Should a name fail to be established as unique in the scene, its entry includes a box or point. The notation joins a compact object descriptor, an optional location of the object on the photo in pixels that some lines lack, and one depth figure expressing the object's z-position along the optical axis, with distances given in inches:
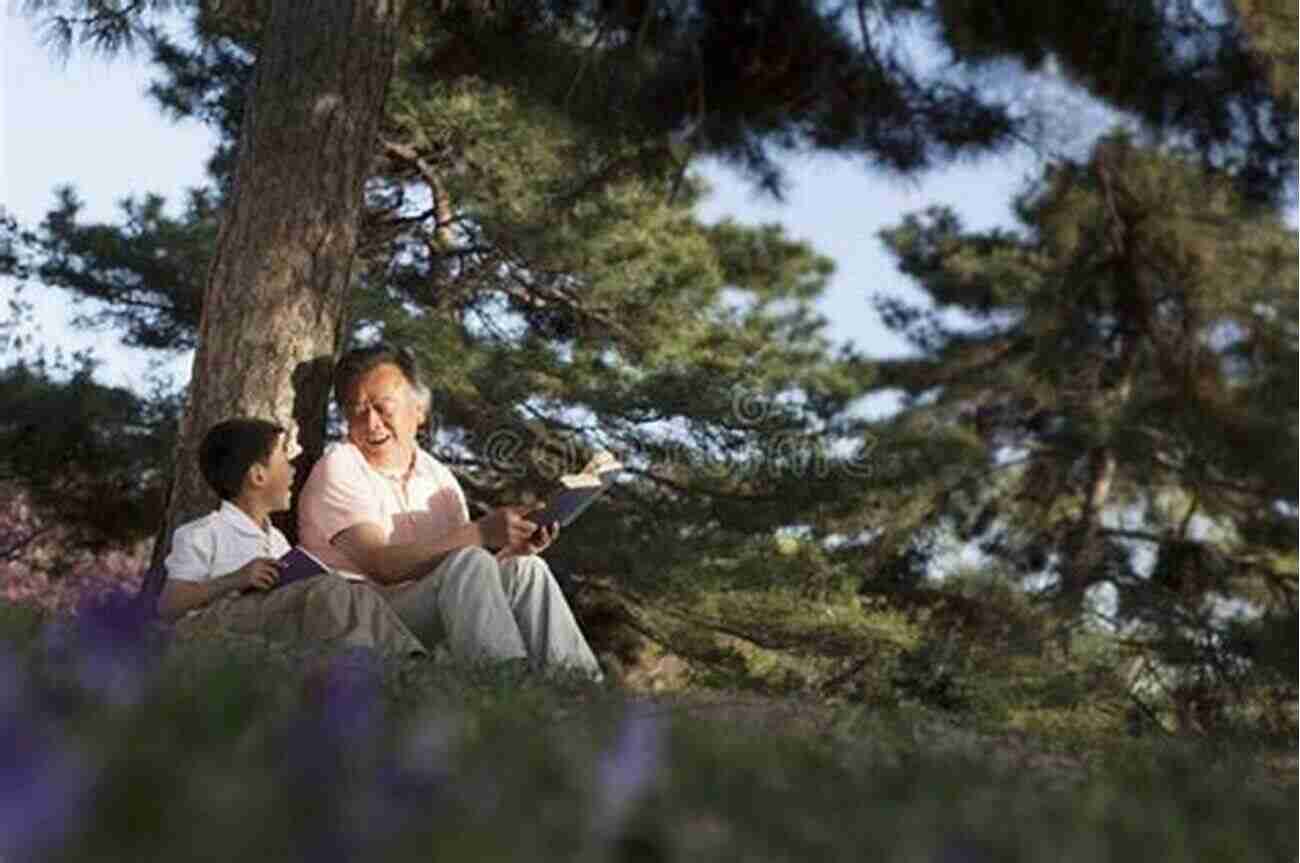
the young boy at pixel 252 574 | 175.9
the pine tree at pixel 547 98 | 239.0
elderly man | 182.1
